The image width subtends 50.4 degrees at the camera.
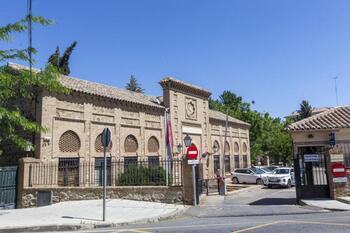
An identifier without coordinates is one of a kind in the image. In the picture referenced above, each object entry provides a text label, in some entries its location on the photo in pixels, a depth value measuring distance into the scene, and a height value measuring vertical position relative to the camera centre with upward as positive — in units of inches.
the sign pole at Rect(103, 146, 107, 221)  466.8 -21.8
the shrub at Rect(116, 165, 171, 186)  708.7 -6.6
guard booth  646.5 +24.9
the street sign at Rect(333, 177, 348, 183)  645.9 -21.4
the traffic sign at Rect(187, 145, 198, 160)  627.8 +30.5
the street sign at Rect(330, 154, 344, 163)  647.1 +18.3
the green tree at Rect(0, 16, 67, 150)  469.7 +123.0
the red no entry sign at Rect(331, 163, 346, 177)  642.2 -4.1
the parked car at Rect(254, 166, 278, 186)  1220.6 -15.9
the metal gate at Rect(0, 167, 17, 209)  668.1 -20.1
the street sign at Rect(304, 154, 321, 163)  682.2 +18.8
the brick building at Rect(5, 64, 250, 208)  836.6 +136.0
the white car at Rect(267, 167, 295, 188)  1131.9 -29.8
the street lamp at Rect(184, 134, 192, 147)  818.8 +67.4
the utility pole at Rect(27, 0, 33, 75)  496.1 +193.5
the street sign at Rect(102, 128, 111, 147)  486.9 +47.1
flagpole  1192.8 +130.0
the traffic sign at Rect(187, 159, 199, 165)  628.7 +16.3
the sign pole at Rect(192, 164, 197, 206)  626.0 -29.0
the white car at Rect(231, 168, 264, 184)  1321.4 -21.8
